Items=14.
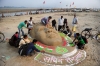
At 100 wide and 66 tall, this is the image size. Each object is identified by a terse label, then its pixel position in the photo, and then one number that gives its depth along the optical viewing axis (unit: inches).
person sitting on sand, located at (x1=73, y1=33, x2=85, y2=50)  157.0
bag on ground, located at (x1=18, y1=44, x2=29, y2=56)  133.8
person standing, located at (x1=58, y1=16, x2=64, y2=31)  220.3
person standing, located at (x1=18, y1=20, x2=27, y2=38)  182.8
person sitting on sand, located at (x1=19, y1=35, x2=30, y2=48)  142.8
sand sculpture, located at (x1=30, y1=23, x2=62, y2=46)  150.4
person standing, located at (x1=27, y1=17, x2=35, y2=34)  195.8
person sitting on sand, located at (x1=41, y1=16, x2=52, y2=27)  171.3
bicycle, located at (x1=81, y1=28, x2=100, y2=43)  203.6
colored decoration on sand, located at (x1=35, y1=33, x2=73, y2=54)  140.5
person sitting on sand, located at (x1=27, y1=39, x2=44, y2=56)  133.1
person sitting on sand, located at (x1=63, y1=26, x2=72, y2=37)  202.3
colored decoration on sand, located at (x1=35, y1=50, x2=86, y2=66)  125.6
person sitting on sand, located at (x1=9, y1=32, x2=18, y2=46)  168.0
